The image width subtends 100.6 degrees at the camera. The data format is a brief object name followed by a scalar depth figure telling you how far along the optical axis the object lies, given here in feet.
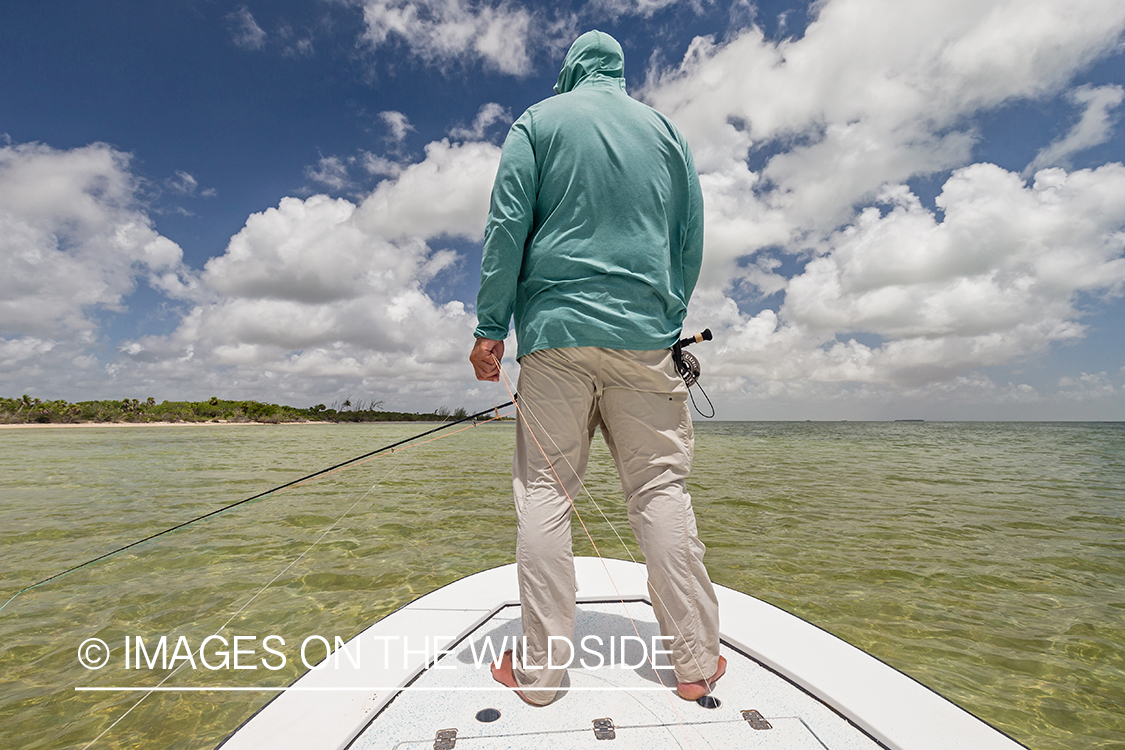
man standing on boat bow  5.02
